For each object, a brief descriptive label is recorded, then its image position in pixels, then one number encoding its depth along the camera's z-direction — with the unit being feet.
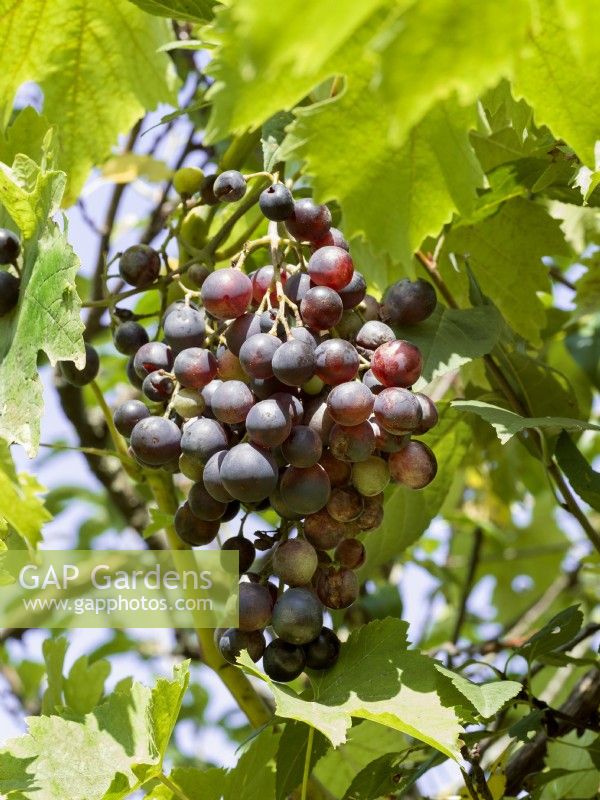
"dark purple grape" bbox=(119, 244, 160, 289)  4.12
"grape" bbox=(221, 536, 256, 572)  3.97
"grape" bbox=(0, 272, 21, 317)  3.97
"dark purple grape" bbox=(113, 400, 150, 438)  4.01
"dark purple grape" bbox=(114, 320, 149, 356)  4.09
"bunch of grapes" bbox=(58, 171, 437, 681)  3.84
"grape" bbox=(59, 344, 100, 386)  4.12
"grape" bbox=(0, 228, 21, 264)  4.01
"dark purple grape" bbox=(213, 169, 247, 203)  4.01
